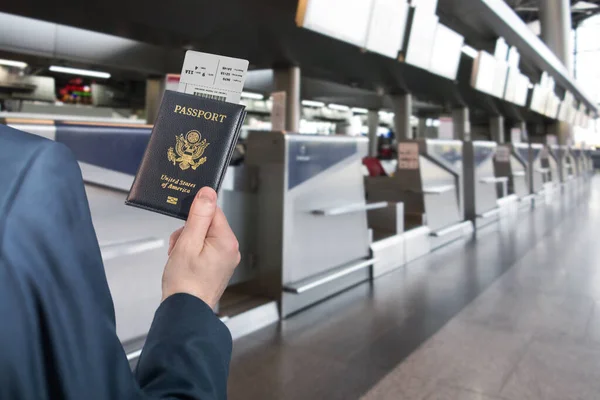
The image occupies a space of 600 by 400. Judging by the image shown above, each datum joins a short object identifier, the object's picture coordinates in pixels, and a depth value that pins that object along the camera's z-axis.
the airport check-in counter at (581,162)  20.20
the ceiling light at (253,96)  14.47
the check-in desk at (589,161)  26.48
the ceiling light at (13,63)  9.93
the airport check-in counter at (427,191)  5.56
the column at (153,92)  10.74
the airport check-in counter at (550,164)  13.16
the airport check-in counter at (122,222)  2.19
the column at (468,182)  7.27
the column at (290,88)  9.14
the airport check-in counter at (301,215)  3.27
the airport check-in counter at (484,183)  7.27
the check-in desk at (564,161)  14.88
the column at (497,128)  18.73
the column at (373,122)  20.50
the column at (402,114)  13.06
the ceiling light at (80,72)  10.55
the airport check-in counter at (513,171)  9.61
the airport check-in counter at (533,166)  11.17
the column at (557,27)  18.50
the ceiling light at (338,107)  19.20
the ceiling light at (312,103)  17.38
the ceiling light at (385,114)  24.48
